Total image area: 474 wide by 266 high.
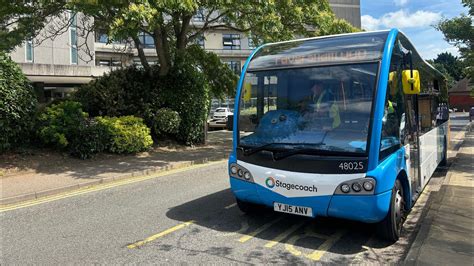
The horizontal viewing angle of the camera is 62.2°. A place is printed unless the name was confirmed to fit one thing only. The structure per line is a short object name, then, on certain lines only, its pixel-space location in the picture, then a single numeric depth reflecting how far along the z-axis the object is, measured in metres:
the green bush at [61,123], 10.65
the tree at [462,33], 16.67
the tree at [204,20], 9.66
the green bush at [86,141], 11.05
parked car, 27.56
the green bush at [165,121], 14.06
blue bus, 4.63
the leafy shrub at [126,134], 11.91
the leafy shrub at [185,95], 14.96
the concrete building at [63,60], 26.40
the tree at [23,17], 11.95
